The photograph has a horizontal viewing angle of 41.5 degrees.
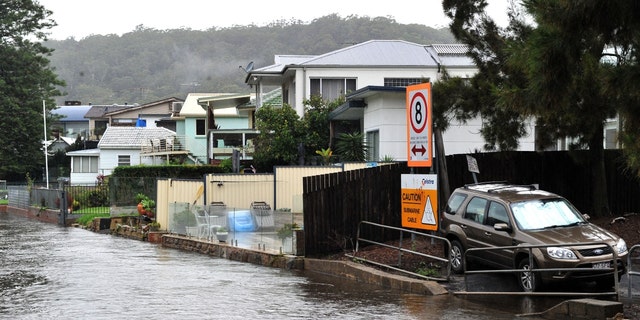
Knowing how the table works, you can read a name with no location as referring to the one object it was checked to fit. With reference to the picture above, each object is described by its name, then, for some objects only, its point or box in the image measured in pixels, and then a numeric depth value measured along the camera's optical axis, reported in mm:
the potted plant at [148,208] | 34000
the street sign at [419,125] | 15969
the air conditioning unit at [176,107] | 87475
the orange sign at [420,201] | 16078
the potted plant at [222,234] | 23541
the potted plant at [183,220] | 25889
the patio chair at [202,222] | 24469
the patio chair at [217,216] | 23516
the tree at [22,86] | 77625
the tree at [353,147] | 31812
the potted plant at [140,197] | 35906
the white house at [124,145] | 72000
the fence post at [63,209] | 41162
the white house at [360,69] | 41750
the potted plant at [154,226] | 30219
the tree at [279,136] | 39906
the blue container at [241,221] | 22266
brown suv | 13711
